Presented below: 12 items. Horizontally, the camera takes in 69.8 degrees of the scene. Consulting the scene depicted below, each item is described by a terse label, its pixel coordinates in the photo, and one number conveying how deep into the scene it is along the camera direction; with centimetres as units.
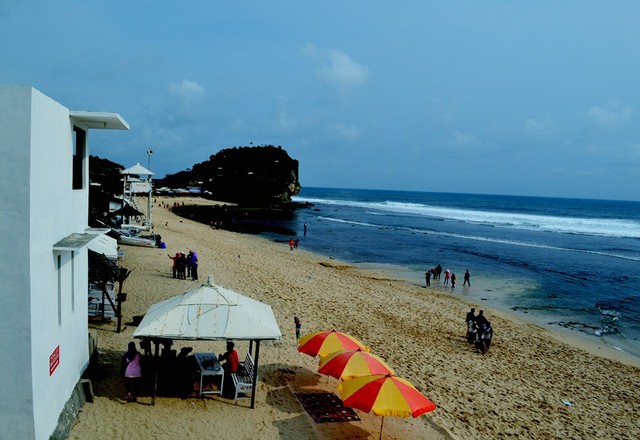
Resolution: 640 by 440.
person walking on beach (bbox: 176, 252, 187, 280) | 1906
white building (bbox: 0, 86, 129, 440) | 605
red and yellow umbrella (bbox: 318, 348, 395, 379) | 917
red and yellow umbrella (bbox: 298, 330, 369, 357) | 1030
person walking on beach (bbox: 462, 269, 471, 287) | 2851
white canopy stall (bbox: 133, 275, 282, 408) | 838
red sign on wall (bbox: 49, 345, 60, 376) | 698
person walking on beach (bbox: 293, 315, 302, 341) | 1375
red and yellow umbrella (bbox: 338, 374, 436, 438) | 784
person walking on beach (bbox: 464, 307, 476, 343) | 1675
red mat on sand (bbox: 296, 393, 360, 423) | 923
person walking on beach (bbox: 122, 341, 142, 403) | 885
